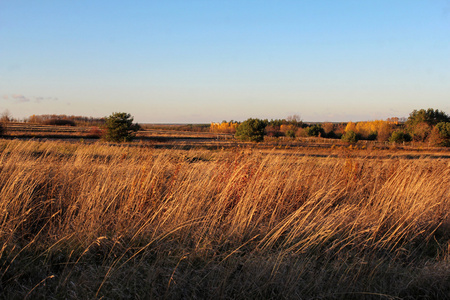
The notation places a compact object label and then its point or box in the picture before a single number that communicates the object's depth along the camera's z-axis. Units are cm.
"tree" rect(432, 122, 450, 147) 5144
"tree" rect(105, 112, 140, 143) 4272
